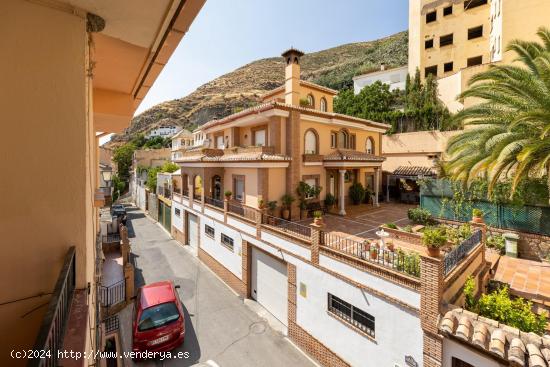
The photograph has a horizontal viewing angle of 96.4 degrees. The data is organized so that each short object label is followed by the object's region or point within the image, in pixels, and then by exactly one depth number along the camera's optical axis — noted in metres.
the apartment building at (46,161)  2.16
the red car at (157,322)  9.09
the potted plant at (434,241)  6.23
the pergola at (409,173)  21.26
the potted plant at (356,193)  19.17
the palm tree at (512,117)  8.88
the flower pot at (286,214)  14.49
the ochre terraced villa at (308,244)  6.93
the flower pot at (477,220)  9.96
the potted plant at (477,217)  9.97
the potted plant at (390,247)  8.17
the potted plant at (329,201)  16.95
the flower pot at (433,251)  6.28
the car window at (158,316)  9.28
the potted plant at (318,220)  9.27
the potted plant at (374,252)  7.71
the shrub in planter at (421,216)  14.44
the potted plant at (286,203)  14.51
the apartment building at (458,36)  20.02
